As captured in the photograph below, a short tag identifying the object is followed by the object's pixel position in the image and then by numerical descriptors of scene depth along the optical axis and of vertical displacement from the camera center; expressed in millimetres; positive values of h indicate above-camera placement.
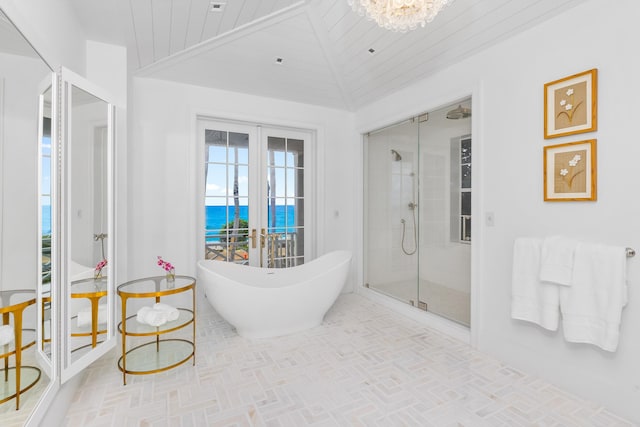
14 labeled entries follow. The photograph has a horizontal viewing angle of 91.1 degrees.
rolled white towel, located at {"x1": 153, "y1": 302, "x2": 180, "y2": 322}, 2195 -698
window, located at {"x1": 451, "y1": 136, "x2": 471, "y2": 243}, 2707 +207
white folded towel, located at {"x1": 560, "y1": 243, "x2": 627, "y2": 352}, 1681 -474
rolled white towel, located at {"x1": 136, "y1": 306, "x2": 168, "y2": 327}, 2113 -713
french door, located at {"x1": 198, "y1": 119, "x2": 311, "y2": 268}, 3516 +223
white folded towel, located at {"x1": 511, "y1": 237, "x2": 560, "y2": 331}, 1958 -511
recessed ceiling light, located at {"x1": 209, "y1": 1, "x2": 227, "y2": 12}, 2188 +1463
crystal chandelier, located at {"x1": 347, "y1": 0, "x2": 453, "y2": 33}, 1593 +1051
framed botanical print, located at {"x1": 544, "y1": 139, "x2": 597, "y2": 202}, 1841 +255
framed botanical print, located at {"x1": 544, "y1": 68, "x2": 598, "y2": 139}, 1828 +663
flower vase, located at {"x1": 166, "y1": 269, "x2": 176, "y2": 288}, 2281 -497
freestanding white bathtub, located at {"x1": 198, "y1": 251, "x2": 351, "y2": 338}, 2561 -750
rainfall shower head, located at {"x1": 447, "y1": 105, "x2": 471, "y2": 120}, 2689 +877
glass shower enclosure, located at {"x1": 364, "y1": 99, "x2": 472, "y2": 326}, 2785 +17
